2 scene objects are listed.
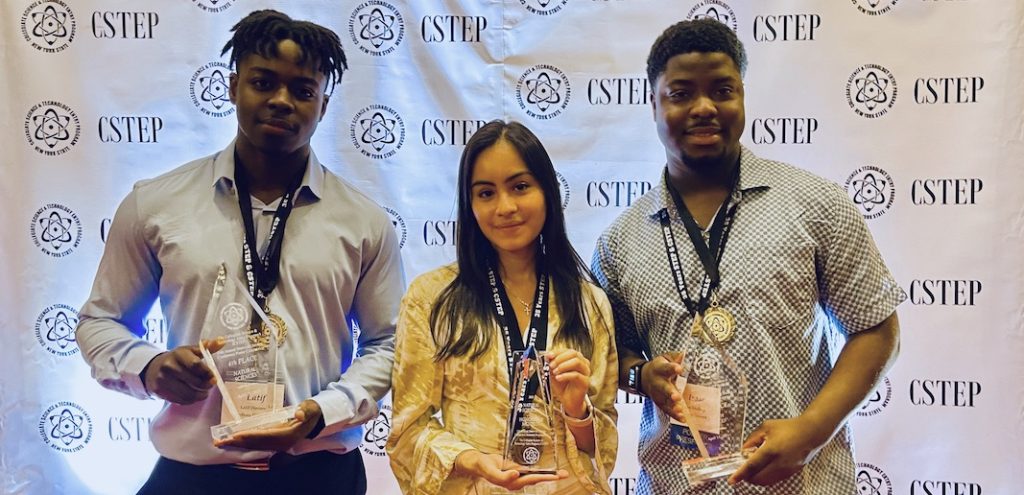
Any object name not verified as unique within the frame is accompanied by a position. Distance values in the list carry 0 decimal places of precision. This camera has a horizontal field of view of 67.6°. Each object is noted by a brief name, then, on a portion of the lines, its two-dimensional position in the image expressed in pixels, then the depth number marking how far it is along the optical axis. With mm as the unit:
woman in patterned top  1695
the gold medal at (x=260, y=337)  1810
